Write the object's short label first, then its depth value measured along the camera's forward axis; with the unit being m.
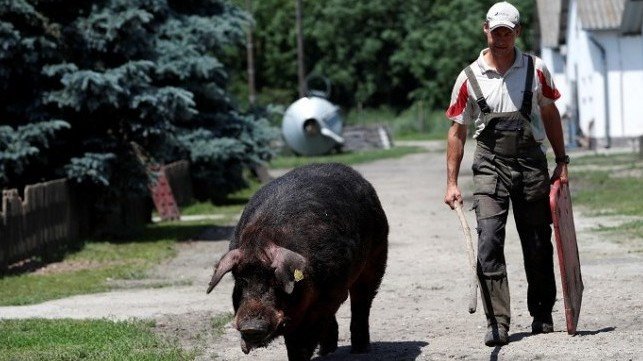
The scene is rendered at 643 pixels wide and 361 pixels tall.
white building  42.72
